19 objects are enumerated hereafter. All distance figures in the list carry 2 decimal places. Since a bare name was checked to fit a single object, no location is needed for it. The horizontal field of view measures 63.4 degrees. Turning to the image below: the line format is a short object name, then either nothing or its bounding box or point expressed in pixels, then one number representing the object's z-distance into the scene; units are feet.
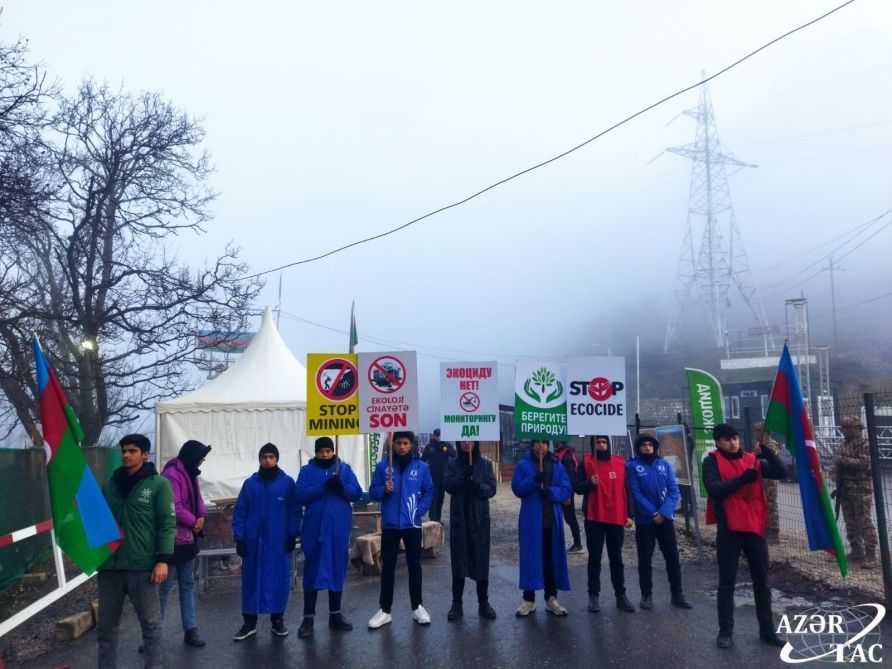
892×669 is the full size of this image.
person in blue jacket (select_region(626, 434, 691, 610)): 24.72
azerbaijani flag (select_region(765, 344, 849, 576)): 20.94
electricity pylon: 198.29
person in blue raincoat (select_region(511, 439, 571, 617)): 23.66
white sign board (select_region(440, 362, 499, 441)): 24.85
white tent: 43.47
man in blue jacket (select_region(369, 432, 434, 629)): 22.95
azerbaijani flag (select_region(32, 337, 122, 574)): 15.88
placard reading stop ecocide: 24.91
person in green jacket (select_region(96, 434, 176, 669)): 17.37
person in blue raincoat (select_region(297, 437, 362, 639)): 22.48
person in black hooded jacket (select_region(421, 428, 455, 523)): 45.29
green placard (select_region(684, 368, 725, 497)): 32.76
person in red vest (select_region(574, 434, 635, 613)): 24.39
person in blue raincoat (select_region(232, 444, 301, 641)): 22.31
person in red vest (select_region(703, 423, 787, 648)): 20.11
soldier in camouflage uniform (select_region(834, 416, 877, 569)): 29.28
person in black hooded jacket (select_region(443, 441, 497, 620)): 23.71
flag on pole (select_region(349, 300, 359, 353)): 54.29
